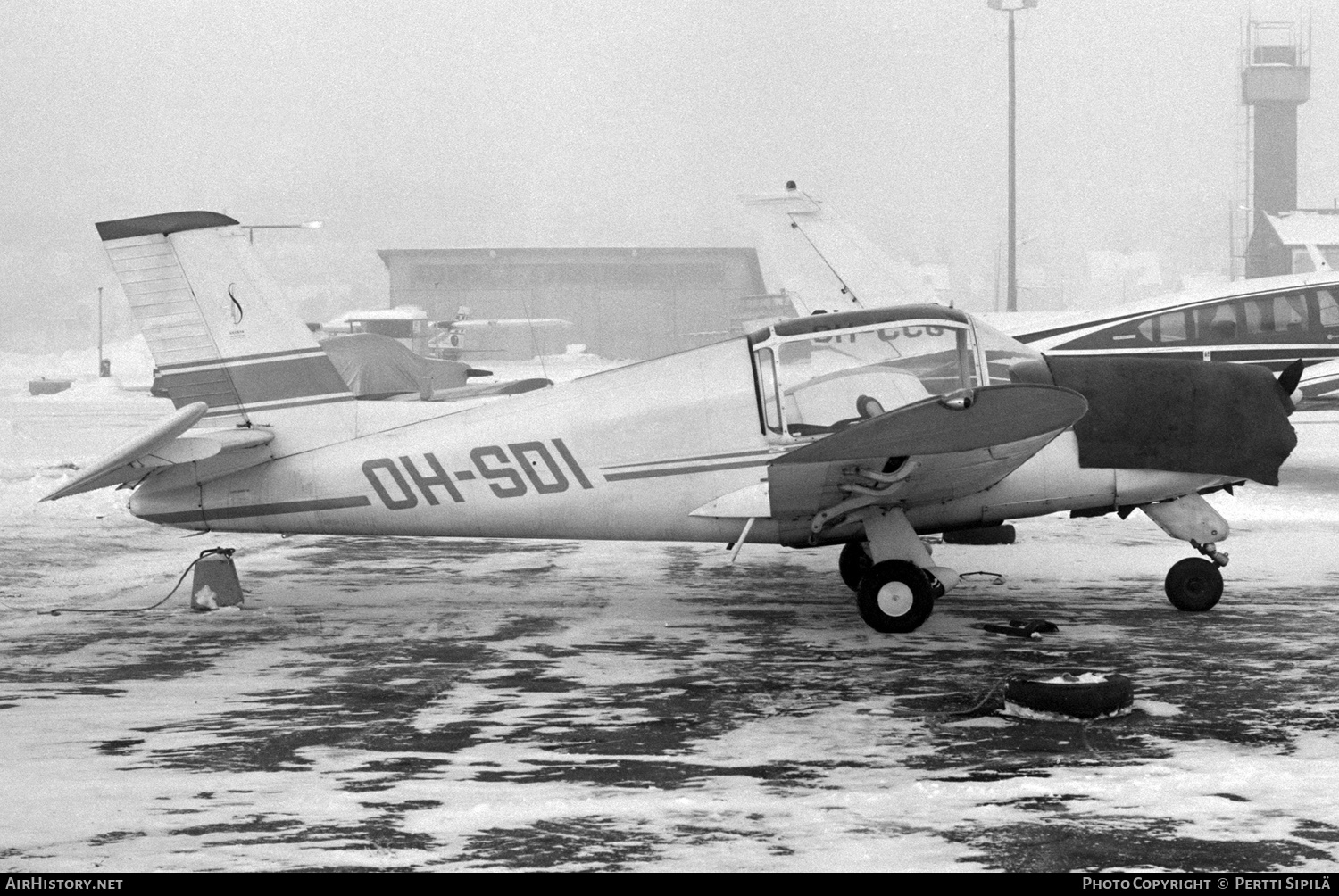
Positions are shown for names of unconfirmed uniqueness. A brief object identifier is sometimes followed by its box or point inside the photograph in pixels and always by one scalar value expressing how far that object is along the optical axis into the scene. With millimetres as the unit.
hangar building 85125
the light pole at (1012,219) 45494
